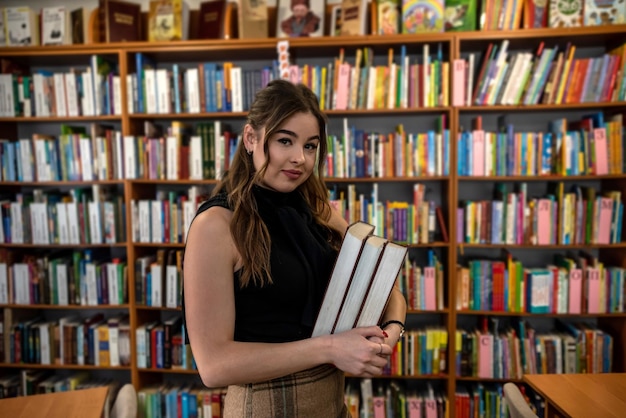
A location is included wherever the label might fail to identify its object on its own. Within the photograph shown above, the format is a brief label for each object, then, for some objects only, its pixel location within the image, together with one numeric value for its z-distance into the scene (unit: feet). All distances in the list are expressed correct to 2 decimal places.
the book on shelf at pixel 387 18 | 8.51
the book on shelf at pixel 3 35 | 9.07
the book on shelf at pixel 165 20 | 8.95
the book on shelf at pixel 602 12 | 8.10
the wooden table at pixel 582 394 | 4.30
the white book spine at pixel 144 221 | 8.95
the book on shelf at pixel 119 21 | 8.82
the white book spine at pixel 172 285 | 8.94
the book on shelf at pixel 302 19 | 8.73
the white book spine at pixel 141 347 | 9.02
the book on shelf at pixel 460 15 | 8.38
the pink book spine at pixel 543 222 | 8.31
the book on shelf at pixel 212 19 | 8.95
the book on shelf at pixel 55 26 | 8.99
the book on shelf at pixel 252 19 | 8.66
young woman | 3.07
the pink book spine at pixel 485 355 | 8.52
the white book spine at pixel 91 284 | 9.07
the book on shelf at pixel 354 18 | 8.53
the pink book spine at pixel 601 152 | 8.14
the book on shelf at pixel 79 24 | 9.04
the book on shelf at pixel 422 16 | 8.34
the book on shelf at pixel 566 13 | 8.11
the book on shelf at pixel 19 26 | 8.99
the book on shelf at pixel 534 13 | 8.17
